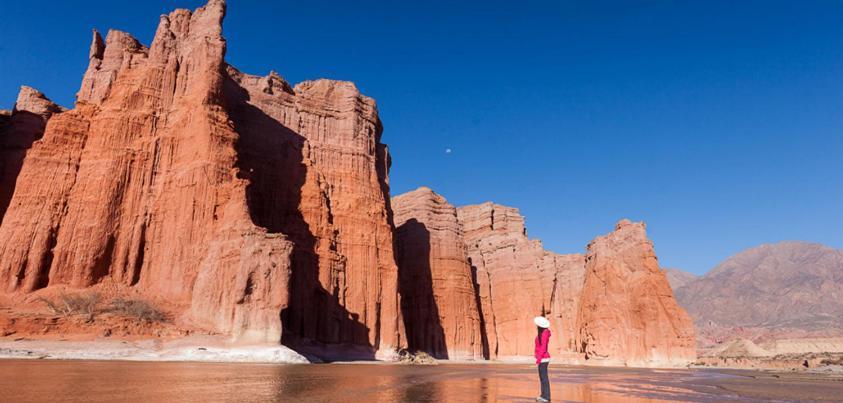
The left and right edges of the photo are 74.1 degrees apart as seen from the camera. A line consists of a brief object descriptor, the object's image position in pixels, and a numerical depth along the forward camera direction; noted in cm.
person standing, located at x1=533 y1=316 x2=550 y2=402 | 1196
